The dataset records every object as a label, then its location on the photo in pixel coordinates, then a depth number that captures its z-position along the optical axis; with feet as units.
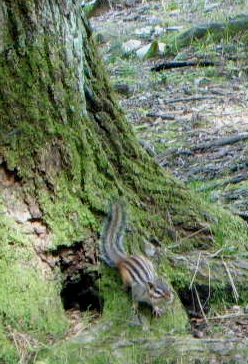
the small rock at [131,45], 38.19
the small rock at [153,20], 42.55
